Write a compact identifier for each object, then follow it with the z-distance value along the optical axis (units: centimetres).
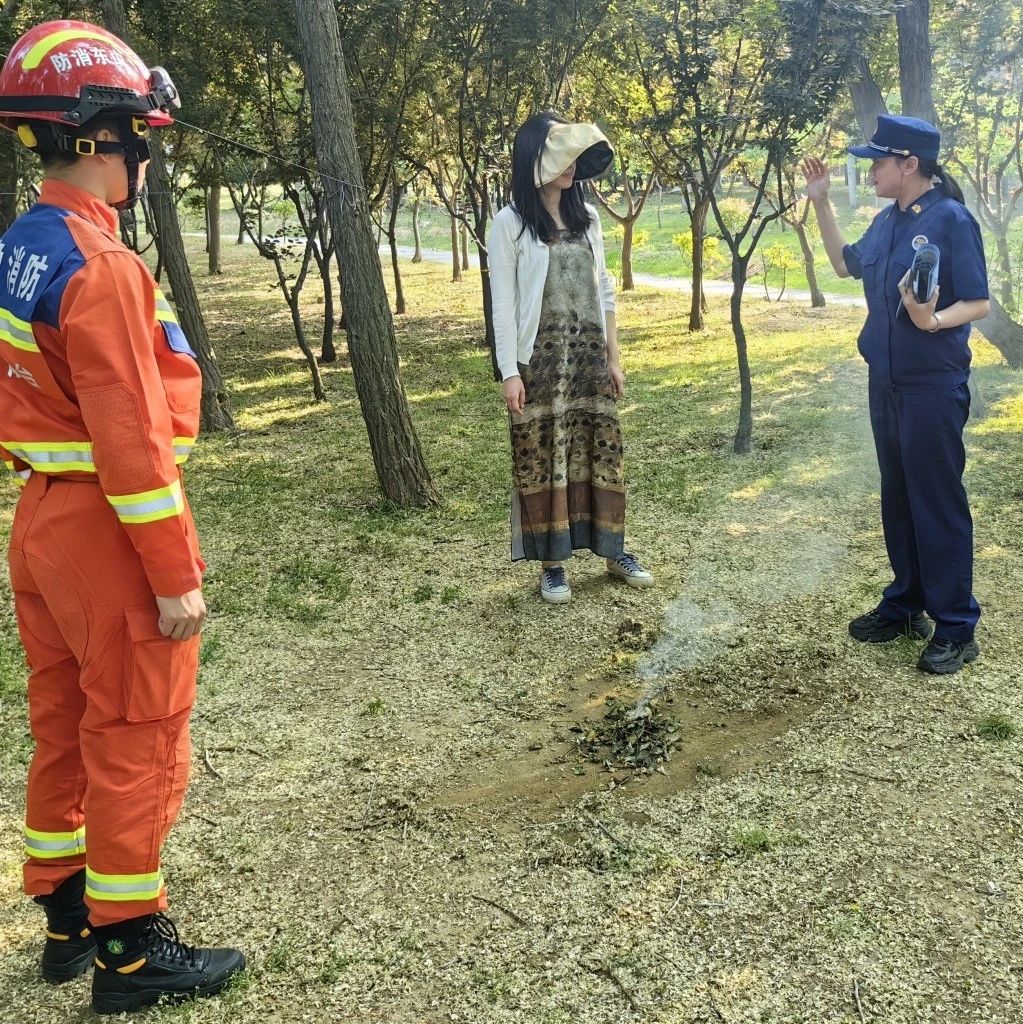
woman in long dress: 393
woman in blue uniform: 331
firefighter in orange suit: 191
